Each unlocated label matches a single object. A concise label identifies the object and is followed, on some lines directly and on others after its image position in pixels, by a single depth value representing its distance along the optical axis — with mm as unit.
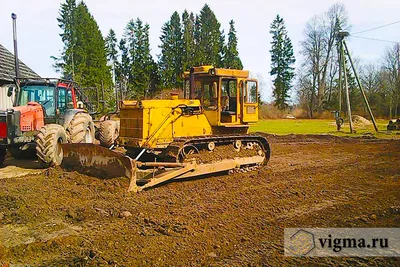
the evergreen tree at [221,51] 60444
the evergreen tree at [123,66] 54653
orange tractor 9141
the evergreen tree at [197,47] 57188
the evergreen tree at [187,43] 56875
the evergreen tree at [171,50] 55188
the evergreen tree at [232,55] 60375
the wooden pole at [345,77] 24234
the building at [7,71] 18641
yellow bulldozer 7789
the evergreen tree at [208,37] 58750
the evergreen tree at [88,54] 43000
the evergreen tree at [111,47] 56094
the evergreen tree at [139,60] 53059
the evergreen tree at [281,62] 61906
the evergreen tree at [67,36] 43116
